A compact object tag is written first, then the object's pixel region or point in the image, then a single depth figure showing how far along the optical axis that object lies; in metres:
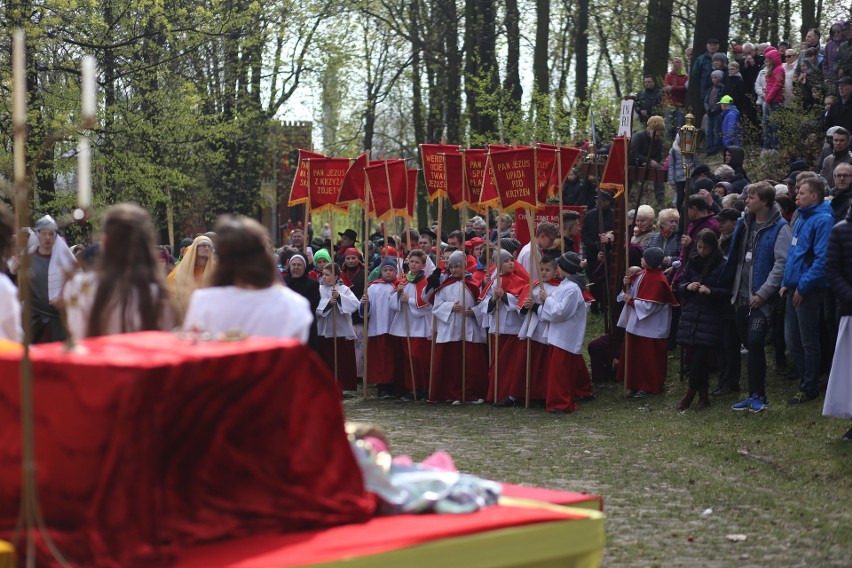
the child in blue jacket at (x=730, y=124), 22.73
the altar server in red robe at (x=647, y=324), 15.61
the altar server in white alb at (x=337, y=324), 17.69
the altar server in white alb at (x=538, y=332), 15.73
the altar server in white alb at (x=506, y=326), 15.95
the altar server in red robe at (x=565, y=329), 15.30
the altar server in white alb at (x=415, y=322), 17.17
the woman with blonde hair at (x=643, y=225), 17.53
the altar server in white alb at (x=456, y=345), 16.73
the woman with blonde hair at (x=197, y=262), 13.02
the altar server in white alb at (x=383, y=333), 17.61
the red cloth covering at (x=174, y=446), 5.43
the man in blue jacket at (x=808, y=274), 12.45
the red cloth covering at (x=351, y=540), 5.47
